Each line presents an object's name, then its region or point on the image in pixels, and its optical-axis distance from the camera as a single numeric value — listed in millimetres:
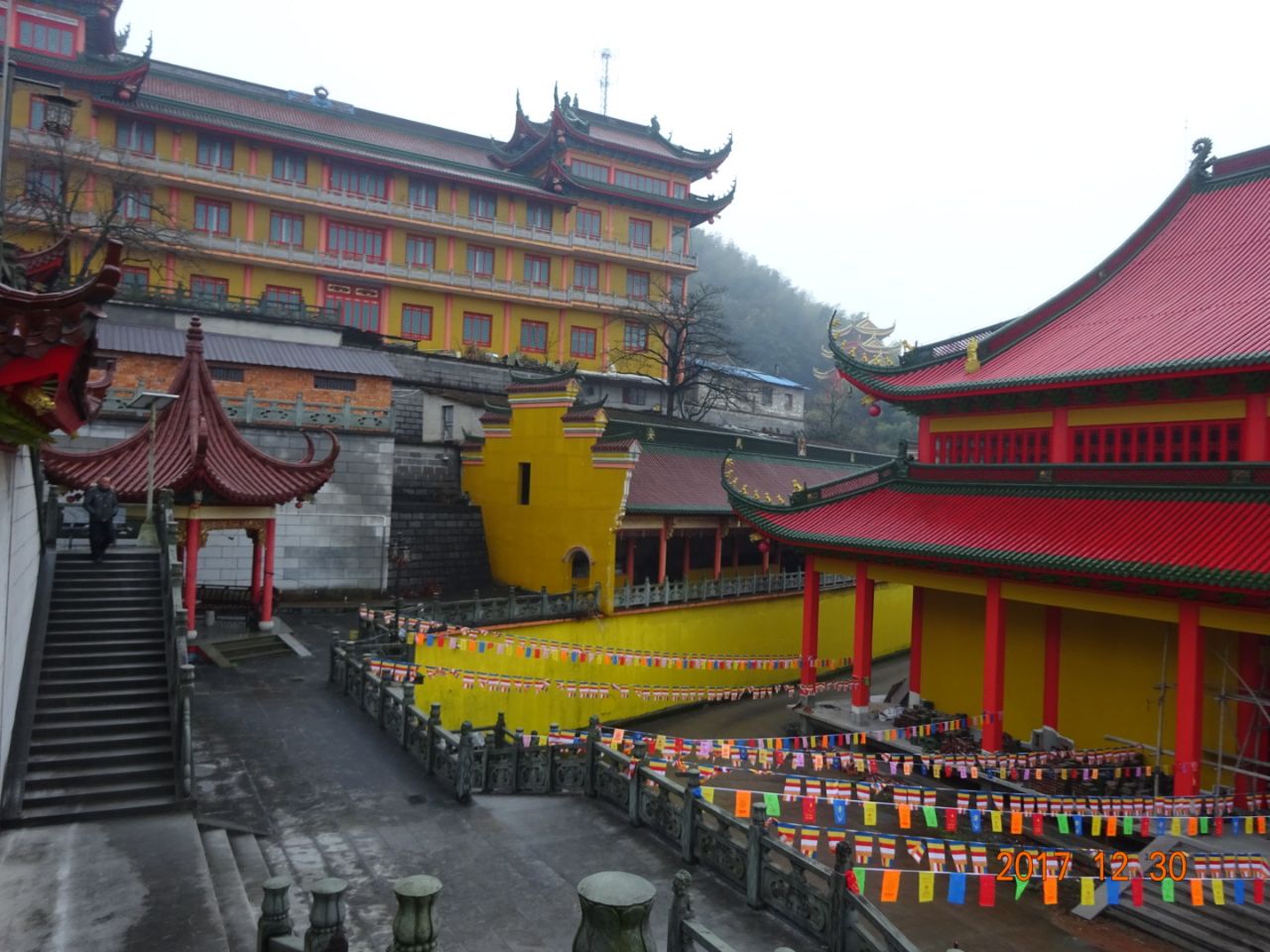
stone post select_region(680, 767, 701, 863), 10555
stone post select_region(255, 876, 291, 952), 6344
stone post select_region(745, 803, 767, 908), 9453
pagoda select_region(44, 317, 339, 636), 18453
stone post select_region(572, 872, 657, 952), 5070
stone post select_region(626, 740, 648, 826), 11578
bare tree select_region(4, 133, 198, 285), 33803
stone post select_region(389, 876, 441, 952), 5434
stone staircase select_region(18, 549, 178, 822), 10430
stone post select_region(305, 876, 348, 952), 5844
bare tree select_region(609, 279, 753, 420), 46781
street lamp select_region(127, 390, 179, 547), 16031
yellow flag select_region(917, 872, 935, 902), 9672
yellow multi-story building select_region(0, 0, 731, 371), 37594
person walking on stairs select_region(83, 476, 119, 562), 14594
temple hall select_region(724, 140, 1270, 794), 13898
